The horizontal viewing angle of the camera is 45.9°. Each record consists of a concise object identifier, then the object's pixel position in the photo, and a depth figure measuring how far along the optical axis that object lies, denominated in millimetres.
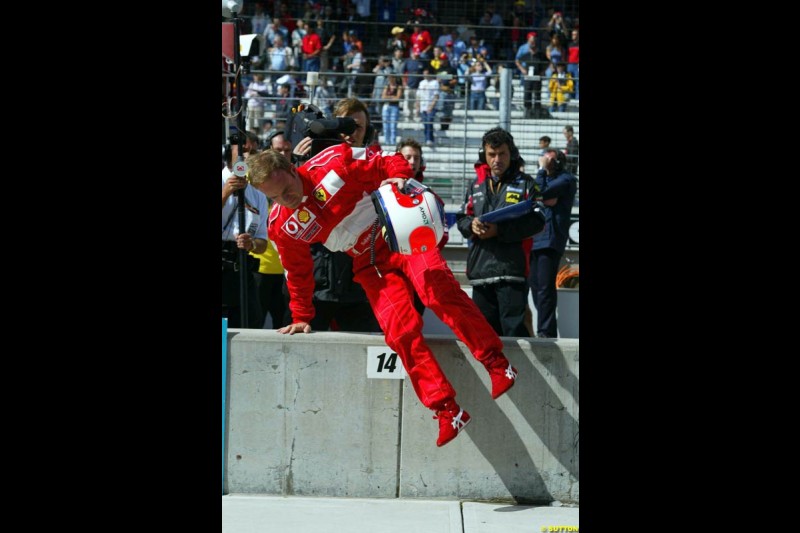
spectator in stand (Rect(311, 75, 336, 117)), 13461
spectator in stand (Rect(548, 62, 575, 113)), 13172
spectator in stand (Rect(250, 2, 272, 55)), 19562
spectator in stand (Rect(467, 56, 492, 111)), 14078
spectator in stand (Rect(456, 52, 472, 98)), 17406
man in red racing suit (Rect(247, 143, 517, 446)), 5035
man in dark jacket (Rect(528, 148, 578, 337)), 8508
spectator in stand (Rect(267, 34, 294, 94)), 18341
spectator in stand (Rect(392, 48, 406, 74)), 17480
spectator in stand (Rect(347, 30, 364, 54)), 18912
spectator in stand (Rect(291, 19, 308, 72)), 18766
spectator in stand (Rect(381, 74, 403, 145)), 13539
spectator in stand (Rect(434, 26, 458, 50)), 18875
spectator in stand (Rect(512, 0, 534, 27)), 20188
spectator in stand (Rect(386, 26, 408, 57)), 18406
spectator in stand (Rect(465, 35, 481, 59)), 18514
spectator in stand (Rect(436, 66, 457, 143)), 12967
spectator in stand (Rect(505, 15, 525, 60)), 19312
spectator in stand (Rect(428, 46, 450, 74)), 17578
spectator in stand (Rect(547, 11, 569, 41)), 18238
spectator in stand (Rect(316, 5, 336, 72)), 18859
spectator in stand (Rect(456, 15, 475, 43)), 19453
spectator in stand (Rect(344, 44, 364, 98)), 17844
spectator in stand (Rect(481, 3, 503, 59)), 19578
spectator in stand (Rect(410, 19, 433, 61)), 18578
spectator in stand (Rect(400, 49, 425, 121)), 13809
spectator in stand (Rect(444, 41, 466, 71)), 18406
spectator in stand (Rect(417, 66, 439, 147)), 13209
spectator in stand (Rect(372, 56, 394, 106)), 17500
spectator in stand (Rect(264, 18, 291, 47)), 19047
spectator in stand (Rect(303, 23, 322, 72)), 18344
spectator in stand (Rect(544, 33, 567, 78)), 17594
